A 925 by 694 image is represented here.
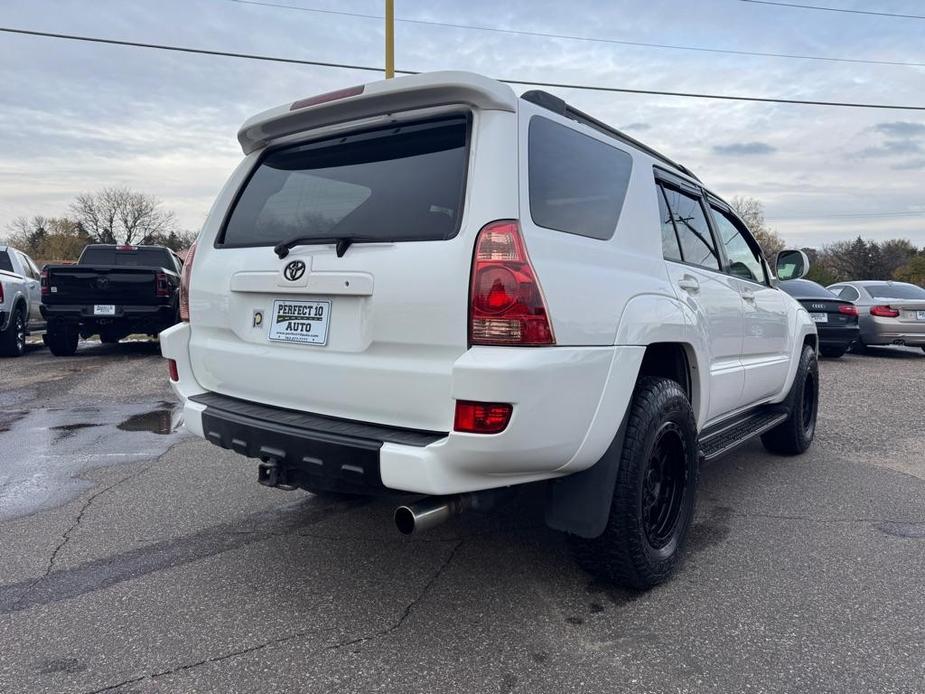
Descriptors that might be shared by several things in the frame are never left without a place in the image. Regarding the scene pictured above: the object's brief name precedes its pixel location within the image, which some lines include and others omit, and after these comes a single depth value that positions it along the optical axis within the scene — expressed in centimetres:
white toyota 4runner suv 236
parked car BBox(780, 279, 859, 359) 1156
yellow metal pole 1355
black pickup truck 1052
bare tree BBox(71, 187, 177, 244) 6688
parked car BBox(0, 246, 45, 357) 1110
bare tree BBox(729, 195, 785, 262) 5776
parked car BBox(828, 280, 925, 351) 1245
